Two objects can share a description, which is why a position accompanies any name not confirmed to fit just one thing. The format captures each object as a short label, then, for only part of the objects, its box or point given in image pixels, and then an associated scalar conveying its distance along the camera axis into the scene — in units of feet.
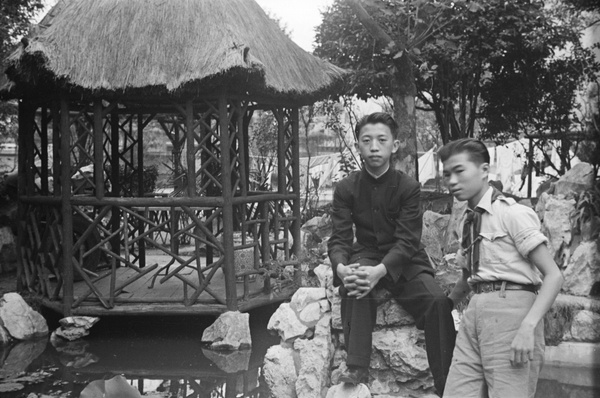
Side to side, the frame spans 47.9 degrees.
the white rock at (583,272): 25.23
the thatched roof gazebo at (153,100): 25.53
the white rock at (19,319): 26.86
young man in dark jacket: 12.69
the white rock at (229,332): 24.91
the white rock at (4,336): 26.37
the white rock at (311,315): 15.58
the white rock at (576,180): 31.89
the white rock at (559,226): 26.84
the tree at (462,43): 41.75
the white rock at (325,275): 15.74
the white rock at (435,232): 30.68
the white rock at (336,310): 14.87
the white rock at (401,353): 14.01
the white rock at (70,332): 26.35
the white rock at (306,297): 16.14
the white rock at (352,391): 12.75
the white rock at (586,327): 22.86
